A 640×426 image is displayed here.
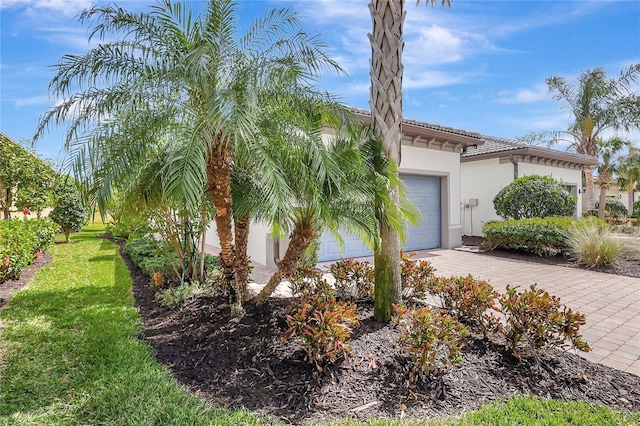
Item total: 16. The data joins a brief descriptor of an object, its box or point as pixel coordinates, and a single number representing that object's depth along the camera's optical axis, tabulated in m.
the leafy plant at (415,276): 5.25
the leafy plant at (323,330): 3.30
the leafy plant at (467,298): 4.14
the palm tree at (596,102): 18.06
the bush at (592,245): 9.02
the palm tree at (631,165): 24.17
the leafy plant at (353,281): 5.37
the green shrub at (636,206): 27.25
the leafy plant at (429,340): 3.15
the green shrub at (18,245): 7.21
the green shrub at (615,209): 26.17
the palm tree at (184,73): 3.62
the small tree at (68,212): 14.15
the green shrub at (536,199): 12.96
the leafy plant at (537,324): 3.46
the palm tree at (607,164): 22.39
